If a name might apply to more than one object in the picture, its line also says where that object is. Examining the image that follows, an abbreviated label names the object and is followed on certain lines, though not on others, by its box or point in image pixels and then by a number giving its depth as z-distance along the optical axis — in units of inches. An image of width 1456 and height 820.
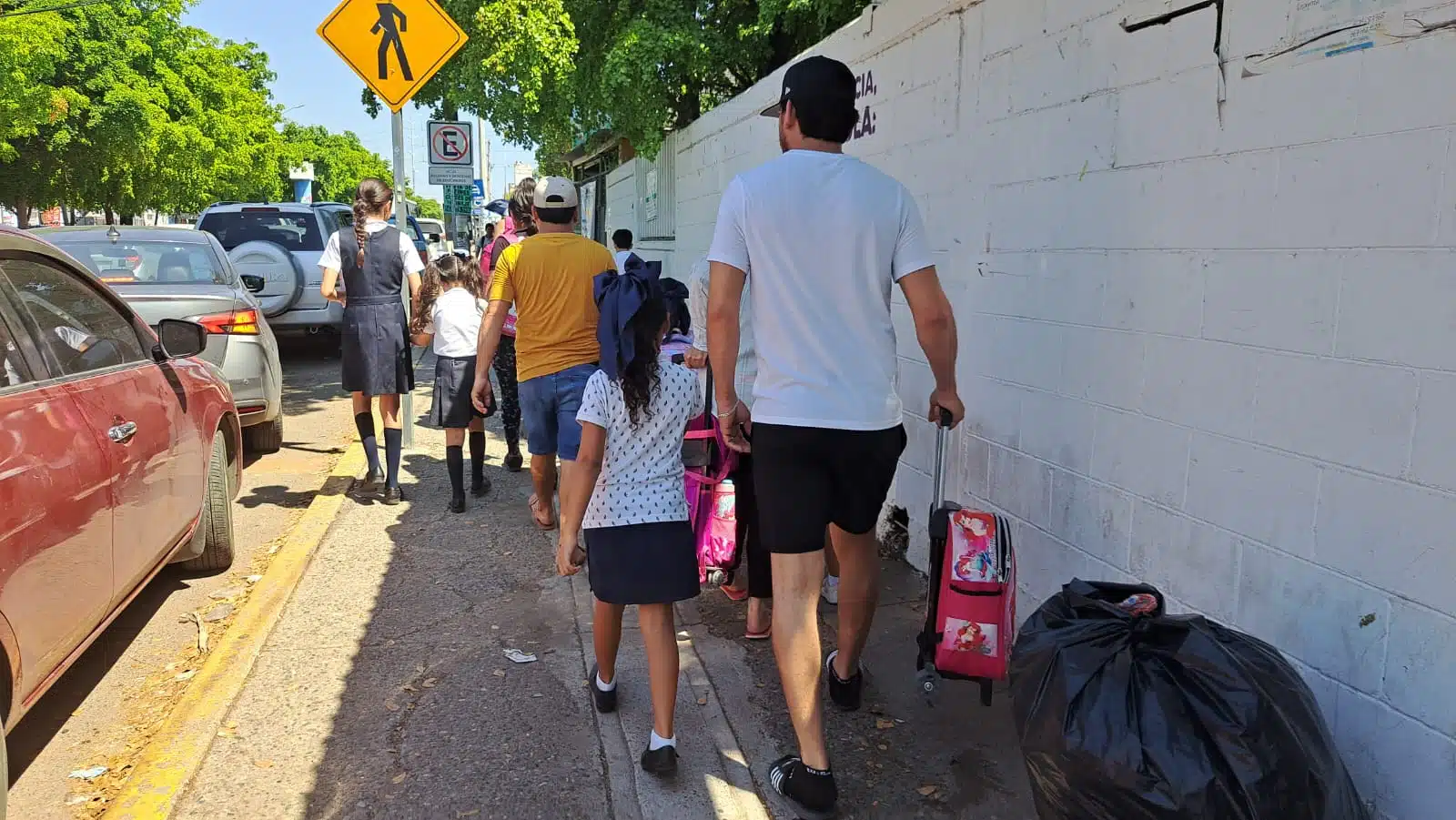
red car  102.7
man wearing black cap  111.1
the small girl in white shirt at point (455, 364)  235.0
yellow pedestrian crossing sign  274.8
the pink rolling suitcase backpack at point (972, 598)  120.0
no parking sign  387.5
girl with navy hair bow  117.8
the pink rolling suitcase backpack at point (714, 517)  158.1
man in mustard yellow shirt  179.3
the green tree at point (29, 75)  767.1
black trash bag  77.5
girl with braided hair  231.7
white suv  442.0
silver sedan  265.0
